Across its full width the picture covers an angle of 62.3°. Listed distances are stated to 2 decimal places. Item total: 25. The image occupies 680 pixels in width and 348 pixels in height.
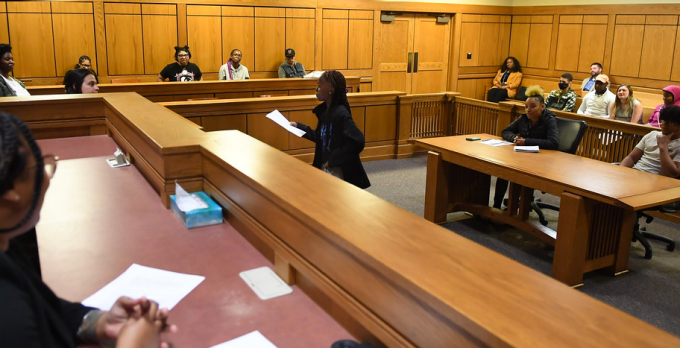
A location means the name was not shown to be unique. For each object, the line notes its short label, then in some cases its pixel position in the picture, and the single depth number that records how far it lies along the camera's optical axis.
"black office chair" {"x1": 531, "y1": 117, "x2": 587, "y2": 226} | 5.03
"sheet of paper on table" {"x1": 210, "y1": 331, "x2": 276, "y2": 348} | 1.62
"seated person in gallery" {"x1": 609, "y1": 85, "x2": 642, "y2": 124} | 7.25
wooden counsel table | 3.77
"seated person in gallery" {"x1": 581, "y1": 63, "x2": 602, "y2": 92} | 9.83
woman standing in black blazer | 4.00
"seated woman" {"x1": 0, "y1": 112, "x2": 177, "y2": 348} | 1.02
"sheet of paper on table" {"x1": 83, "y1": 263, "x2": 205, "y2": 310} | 1.90
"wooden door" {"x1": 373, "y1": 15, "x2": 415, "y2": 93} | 11.66
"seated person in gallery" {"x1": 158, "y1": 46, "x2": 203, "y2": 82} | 8.85
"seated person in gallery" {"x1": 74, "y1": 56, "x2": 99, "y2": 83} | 8.50
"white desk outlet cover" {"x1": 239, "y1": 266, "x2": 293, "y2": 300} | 1.95
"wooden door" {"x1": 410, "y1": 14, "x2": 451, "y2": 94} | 12.12
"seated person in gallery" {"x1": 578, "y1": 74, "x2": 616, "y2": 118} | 7.96
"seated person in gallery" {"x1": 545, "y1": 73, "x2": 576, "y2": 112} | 8.69
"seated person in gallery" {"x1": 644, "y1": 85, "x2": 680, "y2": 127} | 6.54
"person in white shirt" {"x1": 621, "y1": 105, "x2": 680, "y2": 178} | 4.47
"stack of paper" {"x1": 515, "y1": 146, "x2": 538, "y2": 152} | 4.87
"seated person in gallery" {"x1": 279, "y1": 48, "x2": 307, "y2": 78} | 9.82
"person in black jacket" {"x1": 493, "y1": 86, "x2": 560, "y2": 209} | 4.96
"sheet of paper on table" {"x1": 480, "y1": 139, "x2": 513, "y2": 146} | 5.16
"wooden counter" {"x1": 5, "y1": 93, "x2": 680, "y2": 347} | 1.20
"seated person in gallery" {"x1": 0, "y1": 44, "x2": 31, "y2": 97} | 4.84
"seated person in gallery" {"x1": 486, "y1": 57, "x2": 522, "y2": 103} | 12.00
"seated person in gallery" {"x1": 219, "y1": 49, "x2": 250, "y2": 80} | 9.50
